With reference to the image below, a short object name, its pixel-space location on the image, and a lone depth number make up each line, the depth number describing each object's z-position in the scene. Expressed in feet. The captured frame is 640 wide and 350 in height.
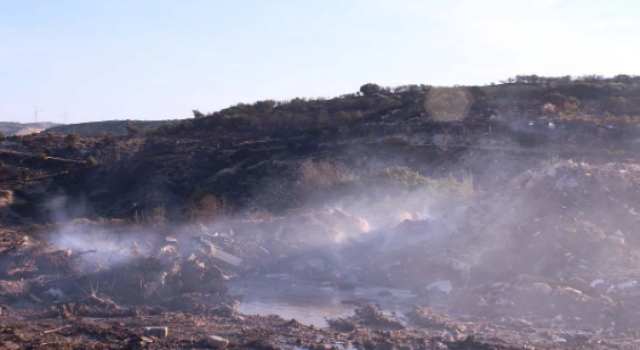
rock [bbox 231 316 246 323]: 29.63
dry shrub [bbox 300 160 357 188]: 70.18
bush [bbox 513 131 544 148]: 94.68
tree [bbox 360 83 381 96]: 163.94
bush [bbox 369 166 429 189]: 61.82
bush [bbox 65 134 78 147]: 116.88
